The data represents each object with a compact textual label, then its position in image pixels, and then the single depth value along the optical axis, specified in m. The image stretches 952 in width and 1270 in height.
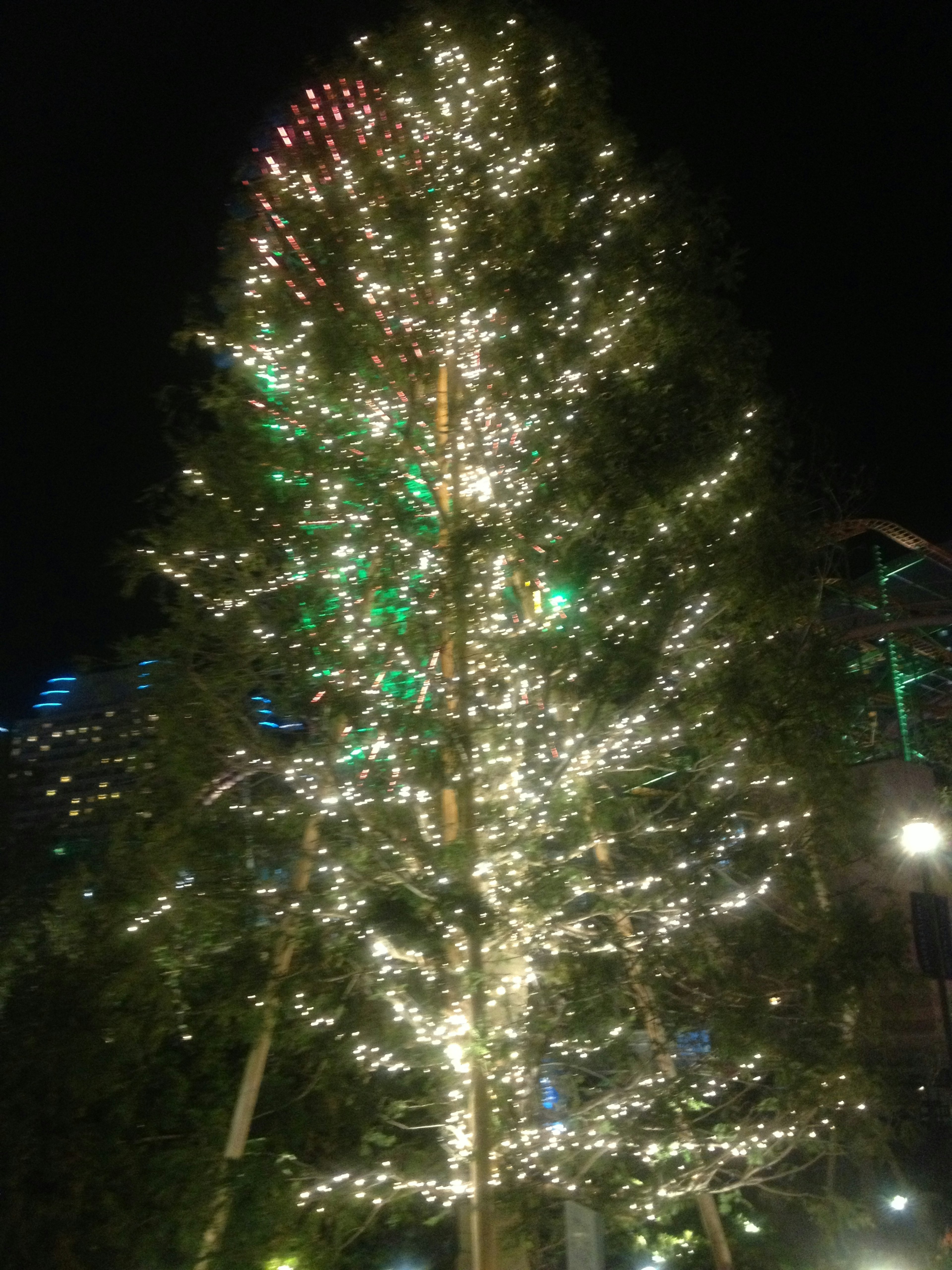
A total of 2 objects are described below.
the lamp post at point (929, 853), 7.46
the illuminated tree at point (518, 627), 5.36
